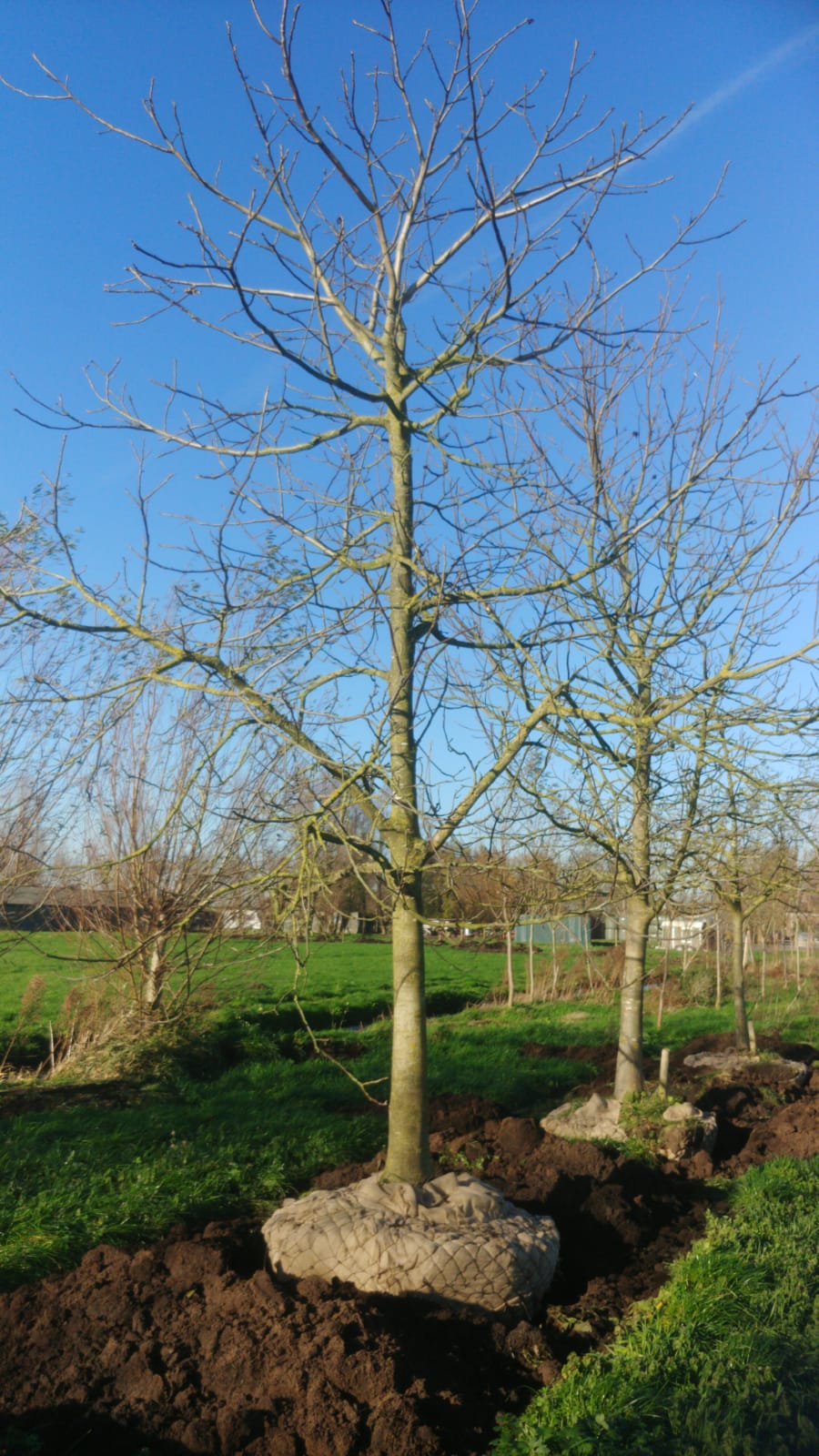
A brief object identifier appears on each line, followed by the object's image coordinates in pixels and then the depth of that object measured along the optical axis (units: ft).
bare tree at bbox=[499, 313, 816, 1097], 15.69
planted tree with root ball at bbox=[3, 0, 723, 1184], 13.51
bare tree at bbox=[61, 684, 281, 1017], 30.14
